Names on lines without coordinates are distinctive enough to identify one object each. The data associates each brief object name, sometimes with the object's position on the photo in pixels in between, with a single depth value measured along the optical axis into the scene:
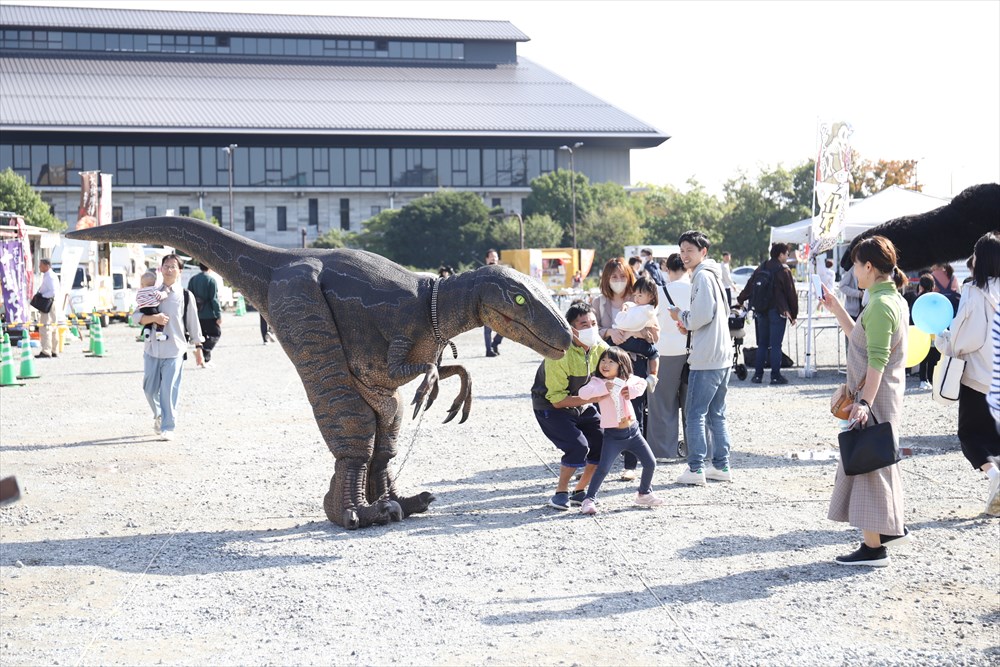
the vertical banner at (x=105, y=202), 31.47
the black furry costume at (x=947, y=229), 9.57
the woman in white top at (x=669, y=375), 9.17
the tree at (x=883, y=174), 63.53
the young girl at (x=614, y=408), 7.61
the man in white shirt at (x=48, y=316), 21.84
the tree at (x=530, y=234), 66.06
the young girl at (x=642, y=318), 8.84
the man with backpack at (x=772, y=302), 15.05
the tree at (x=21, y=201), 56.53
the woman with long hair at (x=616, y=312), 9.03
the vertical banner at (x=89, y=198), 29.72
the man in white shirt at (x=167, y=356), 11.14
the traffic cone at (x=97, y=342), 22.33
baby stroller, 14.86
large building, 69.56
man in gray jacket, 8.49
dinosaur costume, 7.10
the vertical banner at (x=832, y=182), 15.23
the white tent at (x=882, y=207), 18.06
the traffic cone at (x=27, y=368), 17.83
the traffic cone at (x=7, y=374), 16.73
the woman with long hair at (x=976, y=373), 7.35
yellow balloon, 10.02
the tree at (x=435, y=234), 65.81
